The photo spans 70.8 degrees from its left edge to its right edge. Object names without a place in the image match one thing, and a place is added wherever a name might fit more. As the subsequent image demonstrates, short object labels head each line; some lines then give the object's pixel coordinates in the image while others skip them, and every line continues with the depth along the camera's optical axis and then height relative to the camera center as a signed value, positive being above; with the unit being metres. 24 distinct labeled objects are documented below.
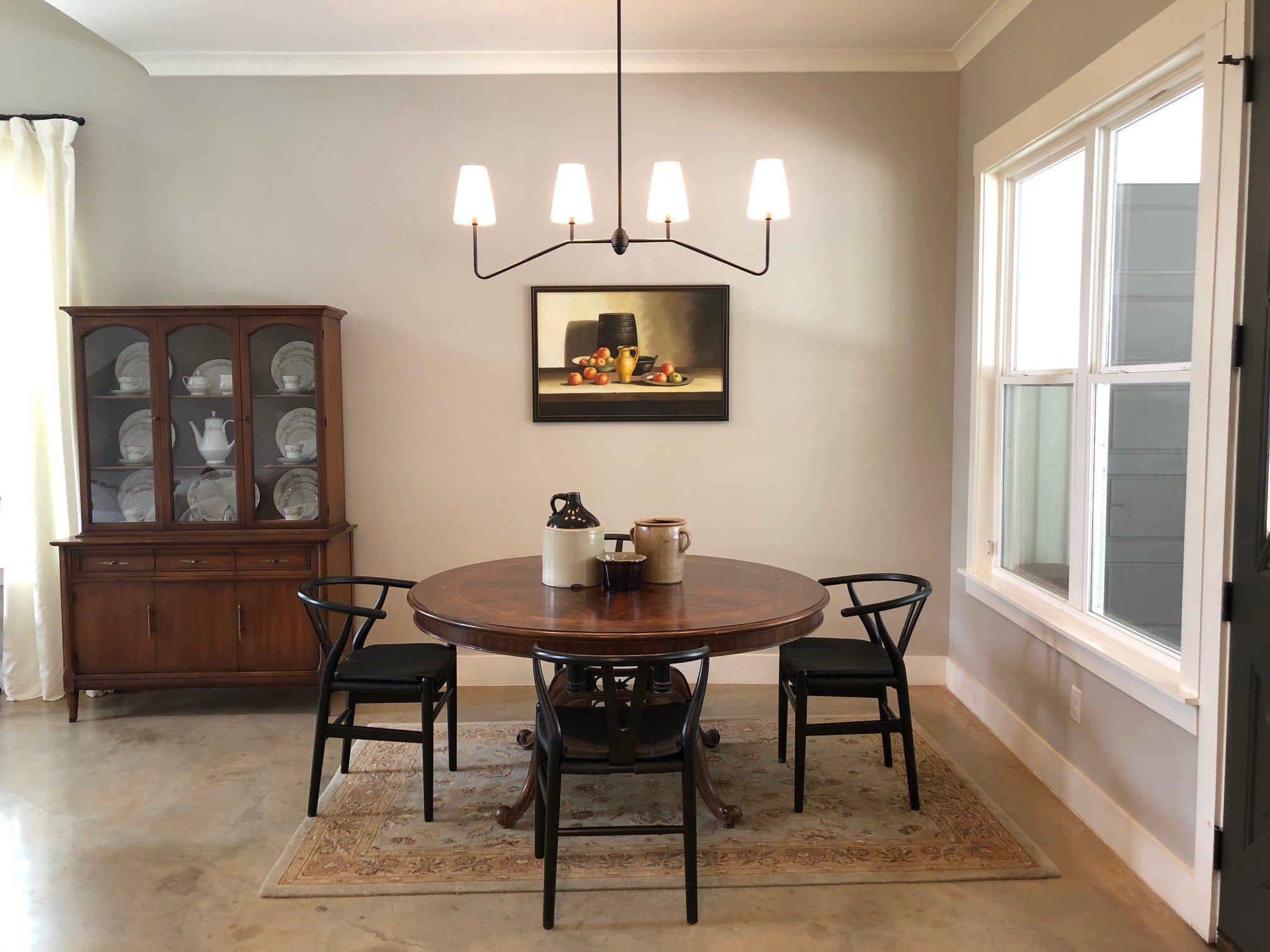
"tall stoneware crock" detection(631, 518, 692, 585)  2.92 -0.44
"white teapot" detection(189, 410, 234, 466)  3.89 -0.13
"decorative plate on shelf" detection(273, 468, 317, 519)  3.93 -0.35
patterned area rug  2.52 -1.30
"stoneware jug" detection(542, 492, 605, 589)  2.85 -0.43
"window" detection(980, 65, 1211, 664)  2.55 +0.18
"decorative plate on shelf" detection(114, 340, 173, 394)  3.85 +0.21
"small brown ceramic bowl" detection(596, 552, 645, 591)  2.79 -0.50
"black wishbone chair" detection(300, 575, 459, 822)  2.80 -0.85
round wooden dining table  2.39 -0.58
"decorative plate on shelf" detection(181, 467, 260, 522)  3.89 -0.35
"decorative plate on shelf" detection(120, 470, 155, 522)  3.89 -0.34
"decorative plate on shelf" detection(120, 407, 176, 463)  3.90 -0.09
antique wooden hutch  3.79 -0.37
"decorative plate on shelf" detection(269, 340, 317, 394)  3.88 +0.22
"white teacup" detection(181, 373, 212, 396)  3.87 +0.12
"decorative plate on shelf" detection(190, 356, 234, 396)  3.87 +0.18
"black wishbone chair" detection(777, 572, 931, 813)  2.84 -0.86
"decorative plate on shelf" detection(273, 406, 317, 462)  3.93 -0.06
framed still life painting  4.12 +0.27
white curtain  3.96 +0.09
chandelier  2.71 +0.66
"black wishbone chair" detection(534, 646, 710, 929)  2.24 -0.88
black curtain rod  3.97 +1.32
